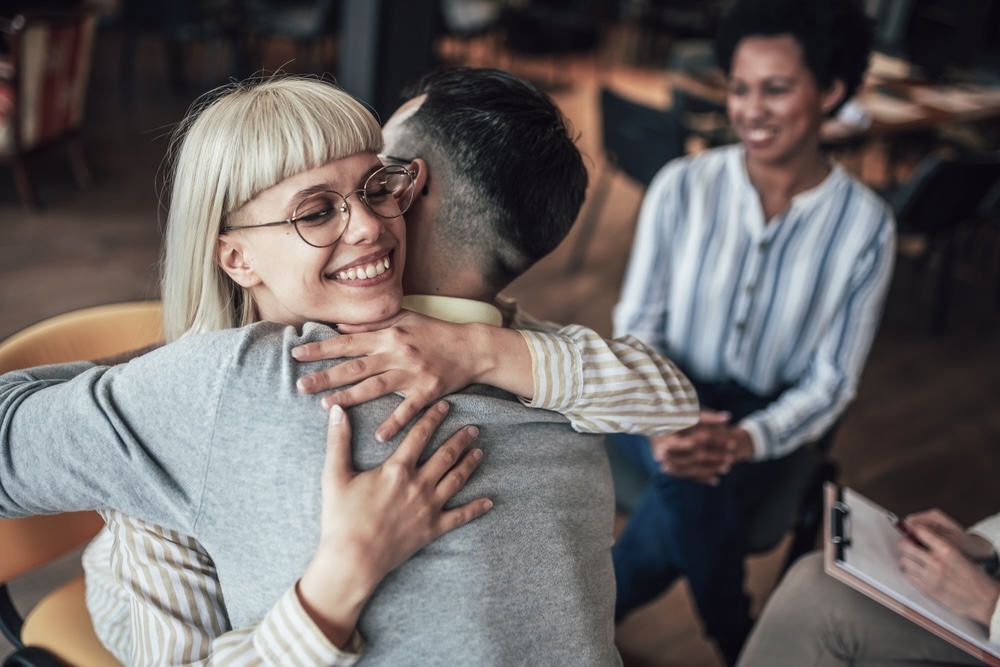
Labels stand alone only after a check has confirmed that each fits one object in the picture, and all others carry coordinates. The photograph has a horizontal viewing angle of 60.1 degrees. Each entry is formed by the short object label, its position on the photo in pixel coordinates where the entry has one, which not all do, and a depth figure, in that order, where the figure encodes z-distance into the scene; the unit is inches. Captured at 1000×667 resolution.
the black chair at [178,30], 206.4
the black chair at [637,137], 138.2
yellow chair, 49.2
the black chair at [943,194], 136.5
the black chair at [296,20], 220.1
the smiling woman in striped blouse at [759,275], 73.9
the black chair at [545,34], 267.4
